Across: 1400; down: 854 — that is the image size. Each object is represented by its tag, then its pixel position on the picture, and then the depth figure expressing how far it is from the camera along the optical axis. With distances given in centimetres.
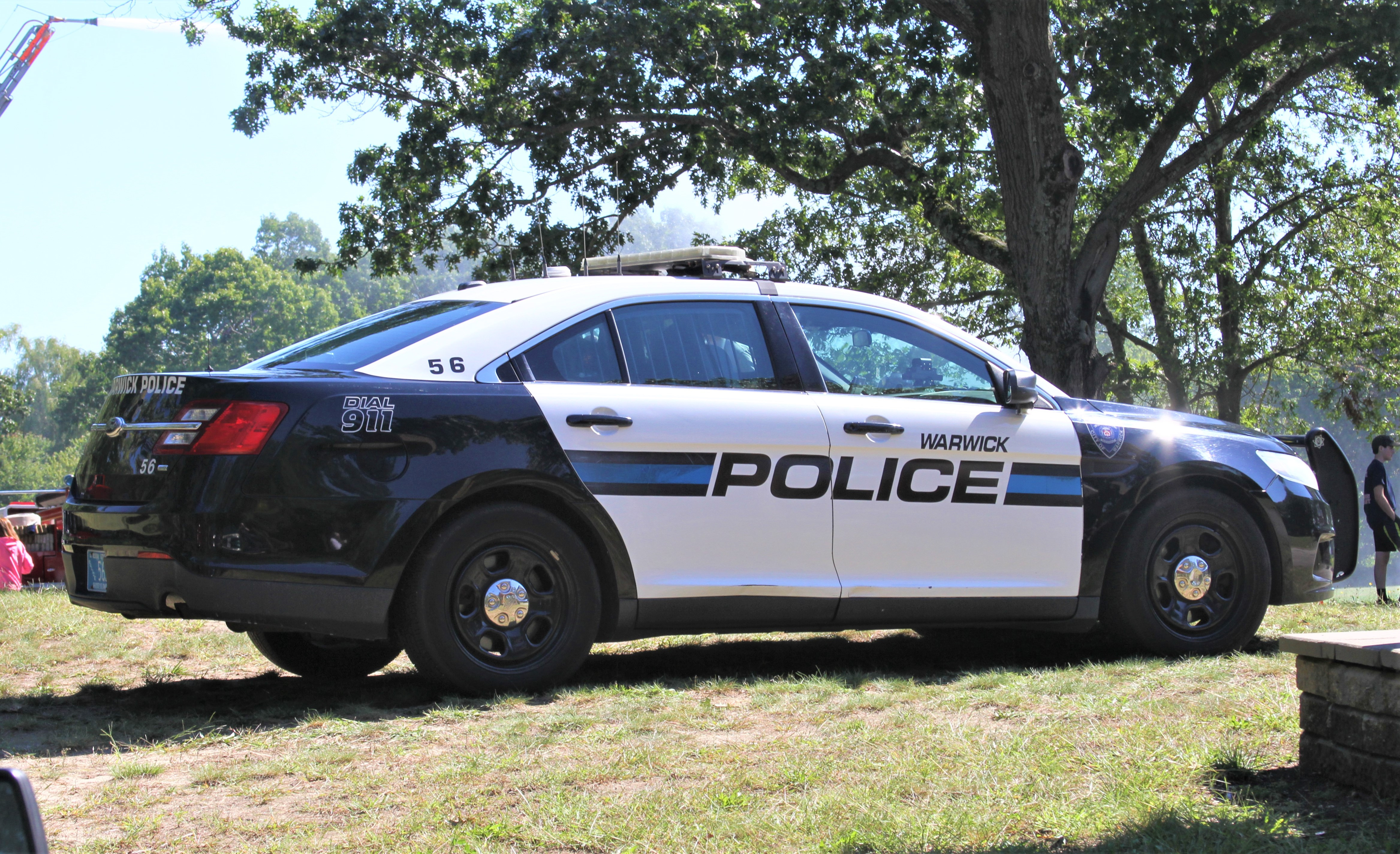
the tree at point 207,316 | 8450
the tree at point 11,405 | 6594
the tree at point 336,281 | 12525
